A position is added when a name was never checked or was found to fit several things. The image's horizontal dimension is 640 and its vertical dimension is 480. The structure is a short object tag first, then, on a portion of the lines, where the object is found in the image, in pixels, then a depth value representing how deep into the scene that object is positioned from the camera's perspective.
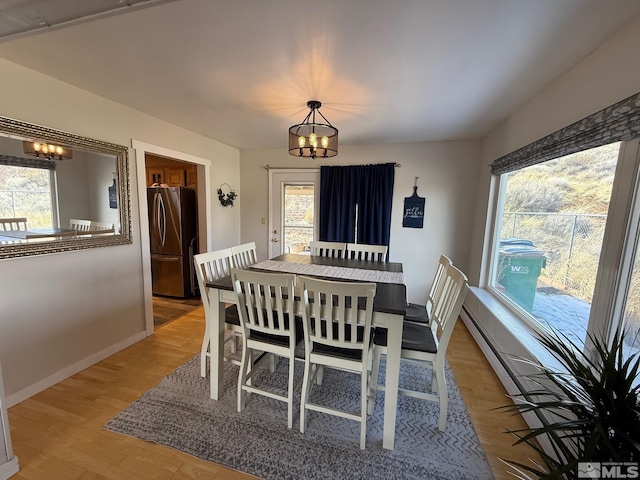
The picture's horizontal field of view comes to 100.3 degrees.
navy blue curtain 3.75
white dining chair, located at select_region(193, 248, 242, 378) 2.05
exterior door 4.13
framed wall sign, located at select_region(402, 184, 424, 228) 3.72
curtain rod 4.06
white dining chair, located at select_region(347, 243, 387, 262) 2.91
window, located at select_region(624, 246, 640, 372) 1.28
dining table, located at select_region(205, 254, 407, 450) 1.58
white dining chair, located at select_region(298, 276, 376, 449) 1.43
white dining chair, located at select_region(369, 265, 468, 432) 1.65
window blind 1.24
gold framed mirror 1.82
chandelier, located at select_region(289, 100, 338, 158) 2.11
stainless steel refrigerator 3.81
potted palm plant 0.80
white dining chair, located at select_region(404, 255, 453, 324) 2.11
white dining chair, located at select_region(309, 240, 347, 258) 3.04
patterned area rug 1.49
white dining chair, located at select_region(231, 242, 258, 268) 2.61
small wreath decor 3.96
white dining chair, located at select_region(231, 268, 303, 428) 1.58
